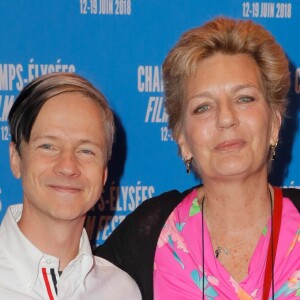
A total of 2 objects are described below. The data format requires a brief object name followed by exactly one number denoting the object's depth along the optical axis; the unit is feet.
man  3.71
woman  4.07
